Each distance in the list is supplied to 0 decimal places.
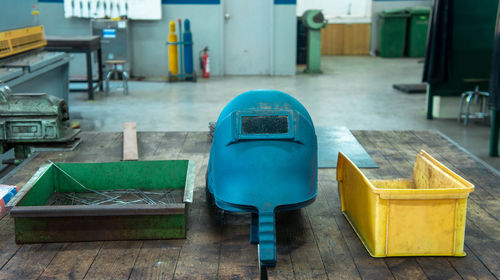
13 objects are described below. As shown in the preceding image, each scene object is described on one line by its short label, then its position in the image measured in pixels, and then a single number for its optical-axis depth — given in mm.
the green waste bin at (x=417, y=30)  11859
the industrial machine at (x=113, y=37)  8773
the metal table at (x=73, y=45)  6820
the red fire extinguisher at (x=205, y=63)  9219
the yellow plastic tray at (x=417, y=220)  2107
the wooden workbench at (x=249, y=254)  2049
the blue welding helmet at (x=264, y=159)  2230
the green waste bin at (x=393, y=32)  11906
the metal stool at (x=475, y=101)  5887
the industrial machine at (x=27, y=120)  3455
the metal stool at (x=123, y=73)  7610
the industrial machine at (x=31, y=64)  4328
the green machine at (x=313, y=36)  9578
